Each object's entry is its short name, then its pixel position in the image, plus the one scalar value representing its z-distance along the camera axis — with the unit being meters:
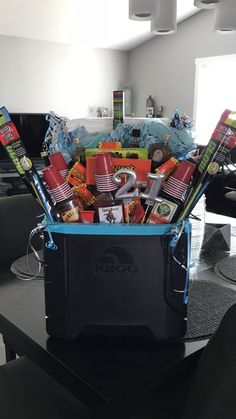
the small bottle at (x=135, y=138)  0.81
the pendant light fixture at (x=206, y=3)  2.37
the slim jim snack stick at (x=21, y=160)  0.66
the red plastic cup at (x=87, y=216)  0.72
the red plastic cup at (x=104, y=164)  0.68
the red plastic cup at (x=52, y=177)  0.68
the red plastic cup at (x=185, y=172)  0.69
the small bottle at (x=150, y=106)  5.85
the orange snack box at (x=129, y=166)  0.72
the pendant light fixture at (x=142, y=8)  2.47
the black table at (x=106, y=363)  0.62
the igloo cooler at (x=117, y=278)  0.67
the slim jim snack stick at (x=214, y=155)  0.65
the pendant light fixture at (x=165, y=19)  2.87
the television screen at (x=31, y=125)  4.63
